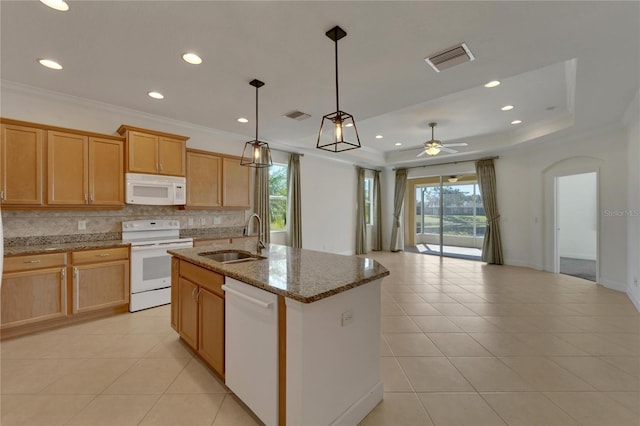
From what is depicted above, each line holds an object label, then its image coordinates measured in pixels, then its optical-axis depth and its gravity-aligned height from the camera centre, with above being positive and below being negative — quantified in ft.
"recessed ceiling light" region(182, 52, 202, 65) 8.32 +4.87
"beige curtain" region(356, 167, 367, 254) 26.50 -0.69
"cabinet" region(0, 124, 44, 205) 9.60 +1.77
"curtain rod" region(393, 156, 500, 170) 21.90 +4.48
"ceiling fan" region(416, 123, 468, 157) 16.81 +4.12
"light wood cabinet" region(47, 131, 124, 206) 10.52 +1.80
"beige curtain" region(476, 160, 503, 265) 21.63 -0.04
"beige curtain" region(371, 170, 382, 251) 28.91 -0.44
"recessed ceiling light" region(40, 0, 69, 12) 6.25 +4.90
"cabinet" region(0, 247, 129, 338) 9.17 -2.69
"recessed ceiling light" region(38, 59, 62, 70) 8.73 +4.92
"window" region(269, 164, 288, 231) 19.70 +1.25
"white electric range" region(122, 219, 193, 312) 11.65 -2.13
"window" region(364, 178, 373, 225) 28.86 +1.38
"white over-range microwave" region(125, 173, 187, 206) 12.10 +1.13
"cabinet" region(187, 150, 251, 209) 14.33 +1.80
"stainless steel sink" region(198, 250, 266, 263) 8.77 -1.38
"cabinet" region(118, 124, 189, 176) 12.12 +2.91
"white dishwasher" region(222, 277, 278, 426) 5.21 -2.80
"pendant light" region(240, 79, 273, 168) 9.26 +2.31
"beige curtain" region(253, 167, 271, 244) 17.56 +1.05
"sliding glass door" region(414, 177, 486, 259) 24.84 -0.12
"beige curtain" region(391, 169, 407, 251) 27.58 +0.40
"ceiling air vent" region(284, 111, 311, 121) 13.04 +4.80
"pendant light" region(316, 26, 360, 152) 6.62 +2.41
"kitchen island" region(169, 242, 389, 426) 4.82 -2.46
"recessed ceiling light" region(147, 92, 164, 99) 11.05 +4.90
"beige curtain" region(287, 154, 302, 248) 19.70 +0.60
